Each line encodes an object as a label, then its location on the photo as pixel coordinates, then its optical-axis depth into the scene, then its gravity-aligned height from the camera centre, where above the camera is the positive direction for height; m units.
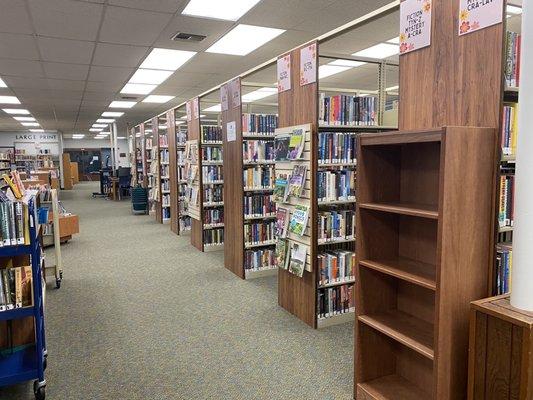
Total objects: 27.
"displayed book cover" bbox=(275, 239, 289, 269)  3.56 -0.81
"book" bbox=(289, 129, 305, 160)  3.28 +0.16
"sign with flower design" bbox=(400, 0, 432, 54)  2.13 +0.76
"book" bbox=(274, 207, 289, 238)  3.54 -0.53
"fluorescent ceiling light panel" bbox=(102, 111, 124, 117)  13.21 +1.77
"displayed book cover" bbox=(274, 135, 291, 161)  3.50 +0.14
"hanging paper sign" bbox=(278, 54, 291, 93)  3.49 +0.80
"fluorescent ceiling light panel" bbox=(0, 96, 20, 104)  9.98 +1.75
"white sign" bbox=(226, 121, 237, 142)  4.75 +0.39
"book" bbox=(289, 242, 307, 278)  3.34 -0.82
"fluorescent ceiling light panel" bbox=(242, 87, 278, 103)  9.99 +1.83
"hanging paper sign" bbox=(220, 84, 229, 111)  4.93 +0.84
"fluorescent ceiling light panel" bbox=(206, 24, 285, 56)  5.18 +1.74
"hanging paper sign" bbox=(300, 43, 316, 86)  3.13 +0.79
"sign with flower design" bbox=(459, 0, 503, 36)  1.79 +0.68
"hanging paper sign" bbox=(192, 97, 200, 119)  5.92 +0.85
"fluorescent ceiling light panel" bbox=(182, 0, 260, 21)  4.22 +1.72
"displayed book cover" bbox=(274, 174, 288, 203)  3.52 -0.23
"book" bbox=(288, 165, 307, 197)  3.29 -0.15
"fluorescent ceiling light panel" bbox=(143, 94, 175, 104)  10.10 +1.75
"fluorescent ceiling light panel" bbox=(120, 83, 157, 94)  8.66 +1.74
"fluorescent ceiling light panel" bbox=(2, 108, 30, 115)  12.20 +1.76
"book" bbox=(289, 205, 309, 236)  3.29 -0.48
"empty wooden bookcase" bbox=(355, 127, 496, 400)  1.80 -0.49
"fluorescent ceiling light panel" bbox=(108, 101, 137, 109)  11.06 +1.75
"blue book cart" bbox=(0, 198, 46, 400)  2.31 -1.05
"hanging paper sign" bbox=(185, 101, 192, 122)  6.27 +0.84
